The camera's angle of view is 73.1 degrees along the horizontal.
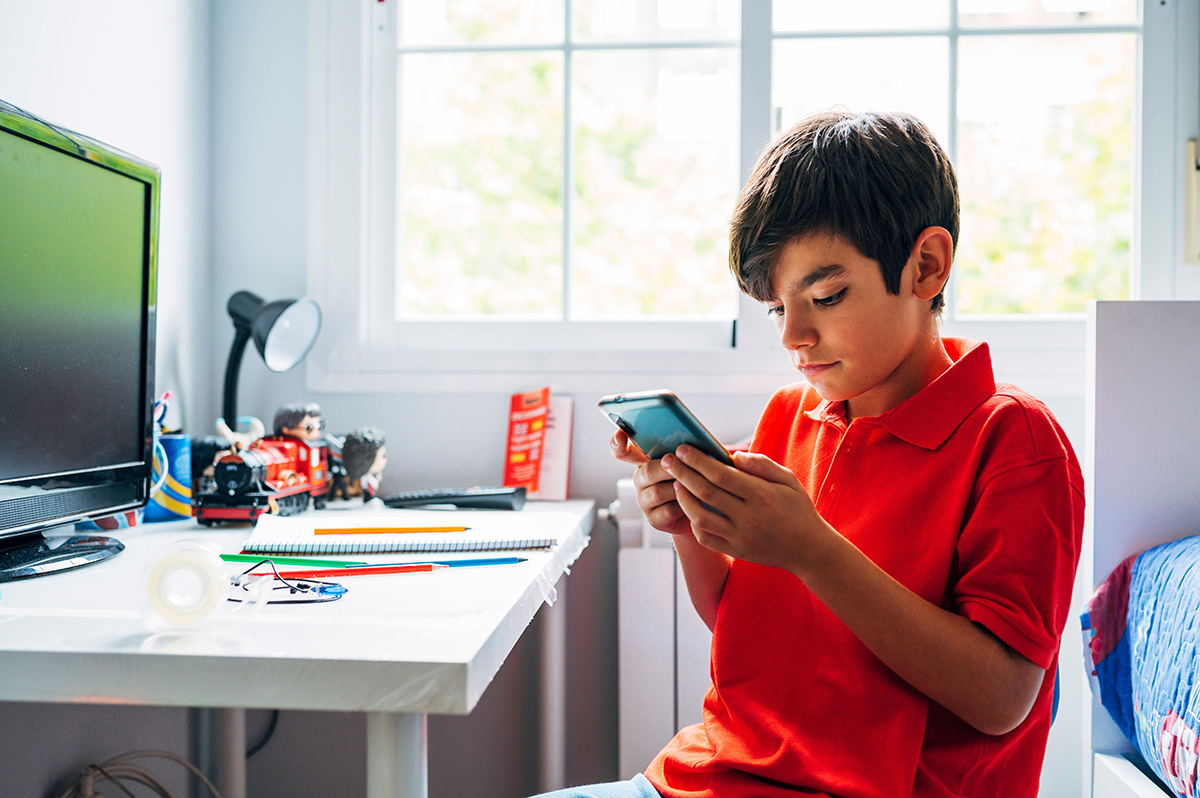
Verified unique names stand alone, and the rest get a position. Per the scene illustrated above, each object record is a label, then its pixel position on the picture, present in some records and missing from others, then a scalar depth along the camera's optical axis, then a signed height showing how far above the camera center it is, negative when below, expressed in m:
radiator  1.25 -0.39
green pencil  0.81 -0.17
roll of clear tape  0.60 -0.14
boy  0.59 -0.10
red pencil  0.78 -0.17
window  1.43 +0.44
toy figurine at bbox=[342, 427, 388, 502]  1.25 -0.10
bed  0.97 -0.08
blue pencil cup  1.12 -0.13
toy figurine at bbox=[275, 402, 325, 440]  1.22 -0.04
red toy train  1.08 -0.12
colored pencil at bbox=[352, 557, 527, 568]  0.82 -0.17
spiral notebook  0.86 -0.16
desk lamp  1.24 +0.10
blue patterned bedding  0.79 -0.27
